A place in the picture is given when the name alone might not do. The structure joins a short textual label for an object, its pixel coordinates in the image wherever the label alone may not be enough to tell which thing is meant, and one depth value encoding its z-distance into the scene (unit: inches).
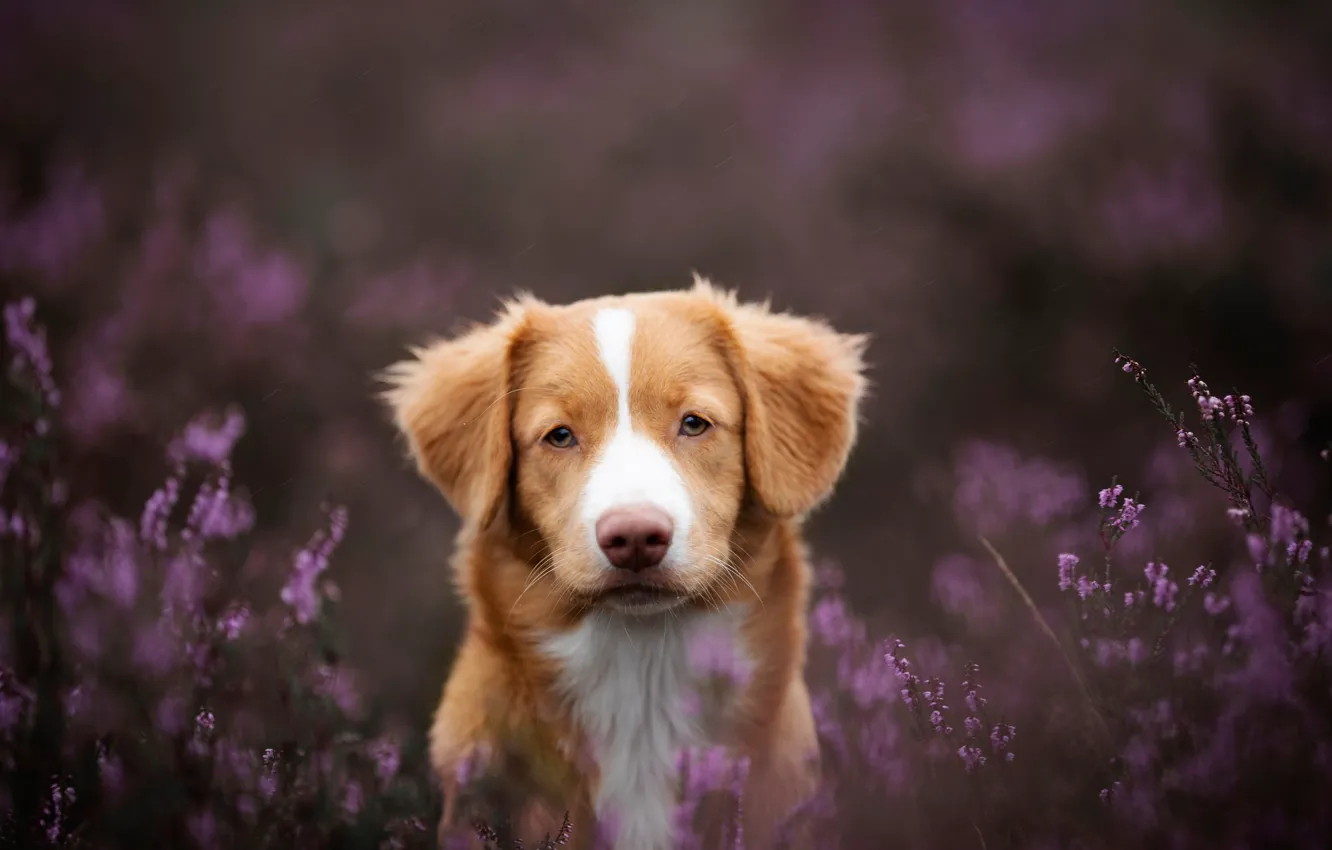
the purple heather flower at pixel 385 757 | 108.7
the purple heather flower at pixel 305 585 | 110.0
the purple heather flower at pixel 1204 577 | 96.7
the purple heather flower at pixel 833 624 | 135.9
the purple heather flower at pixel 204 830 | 95.5
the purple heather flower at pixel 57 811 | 97.1
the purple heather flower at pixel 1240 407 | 93.7
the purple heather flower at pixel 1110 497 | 99.3
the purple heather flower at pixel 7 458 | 113.4
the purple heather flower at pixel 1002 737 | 101.4
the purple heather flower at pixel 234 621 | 106.9
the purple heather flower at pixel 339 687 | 106.2
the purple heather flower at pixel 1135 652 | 95.0
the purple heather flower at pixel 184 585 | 108.3
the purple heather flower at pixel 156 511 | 113.4
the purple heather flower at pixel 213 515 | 113.4
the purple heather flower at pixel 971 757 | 99.7
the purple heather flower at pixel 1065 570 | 101.2
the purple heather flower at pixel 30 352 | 112.8
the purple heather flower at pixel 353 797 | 106.8
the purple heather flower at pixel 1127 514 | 99.9
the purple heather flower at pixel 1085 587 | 98.2
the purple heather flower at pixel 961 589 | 156.6
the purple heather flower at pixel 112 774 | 100.0
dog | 115.6
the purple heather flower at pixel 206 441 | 131.6
